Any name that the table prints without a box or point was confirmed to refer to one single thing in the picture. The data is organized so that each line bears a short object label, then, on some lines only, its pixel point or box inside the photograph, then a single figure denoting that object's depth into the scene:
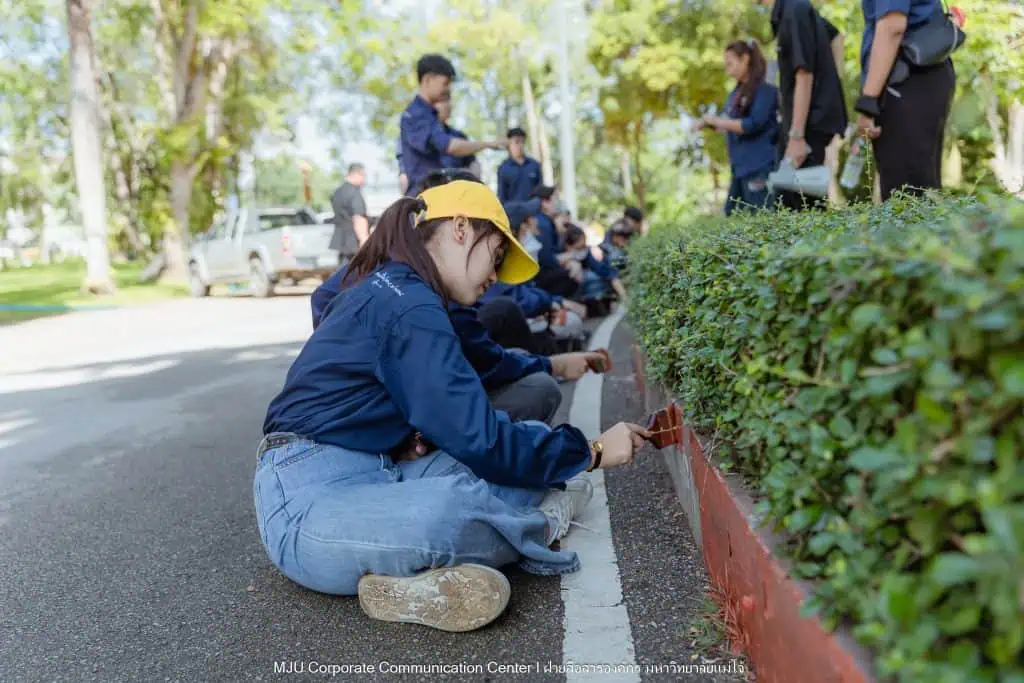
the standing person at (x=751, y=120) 6.89
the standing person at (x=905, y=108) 4.71
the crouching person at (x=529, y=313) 5.66
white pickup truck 19.05
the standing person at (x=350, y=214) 14.32
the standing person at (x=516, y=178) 10.71
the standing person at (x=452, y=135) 7.26
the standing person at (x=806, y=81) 5.66
